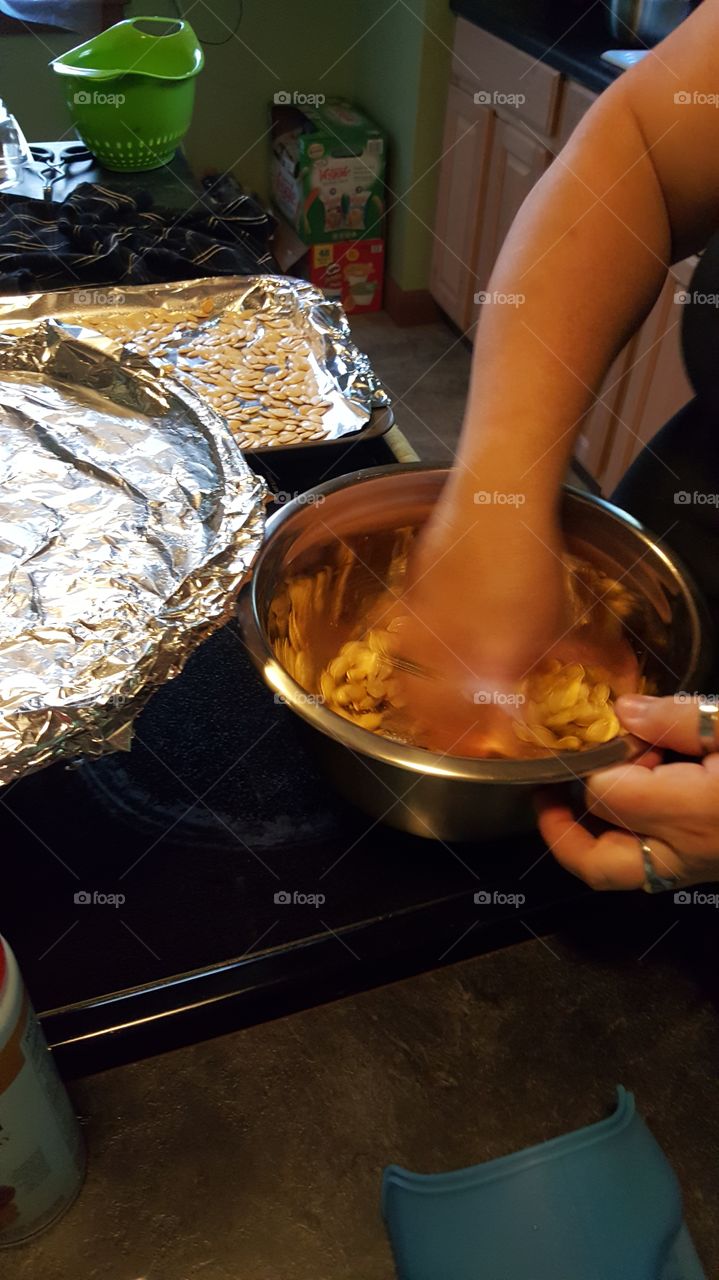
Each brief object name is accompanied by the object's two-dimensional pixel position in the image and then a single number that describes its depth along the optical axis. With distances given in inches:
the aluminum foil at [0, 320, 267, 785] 20.5
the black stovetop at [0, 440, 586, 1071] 21.6
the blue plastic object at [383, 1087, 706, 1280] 16.5
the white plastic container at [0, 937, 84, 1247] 16.9
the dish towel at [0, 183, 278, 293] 44.9
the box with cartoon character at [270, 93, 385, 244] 92.9
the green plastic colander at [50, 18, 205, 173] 54.2
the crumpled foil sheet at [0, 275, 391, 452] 40.5
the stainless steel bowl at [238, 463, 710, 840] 20.1
